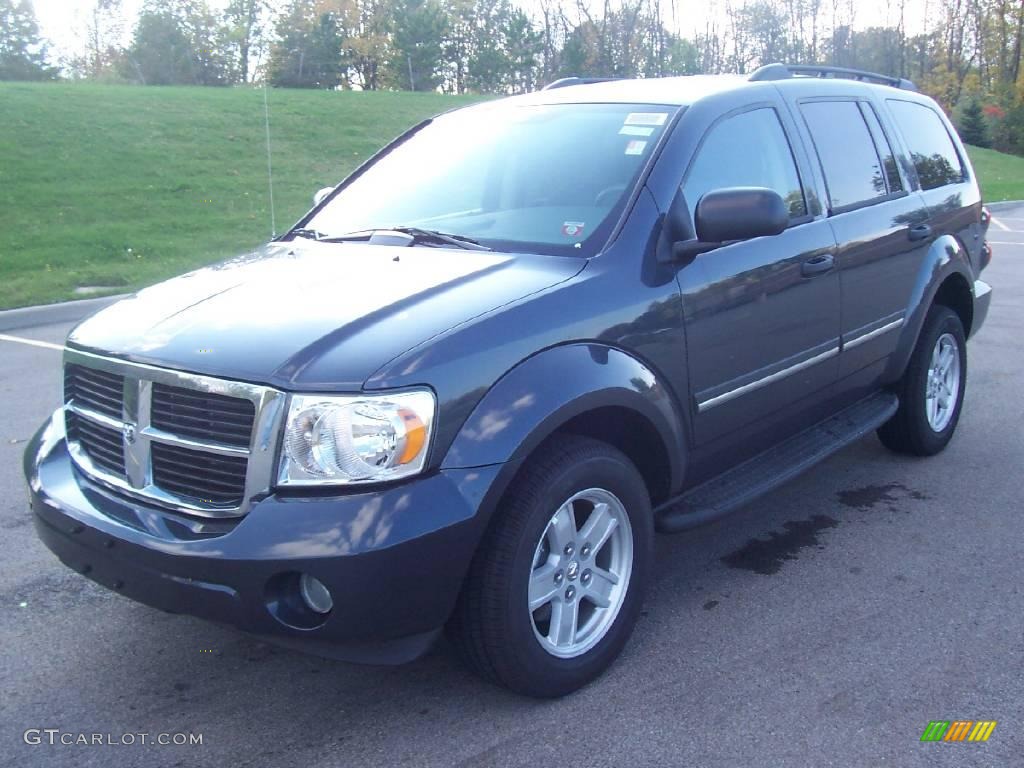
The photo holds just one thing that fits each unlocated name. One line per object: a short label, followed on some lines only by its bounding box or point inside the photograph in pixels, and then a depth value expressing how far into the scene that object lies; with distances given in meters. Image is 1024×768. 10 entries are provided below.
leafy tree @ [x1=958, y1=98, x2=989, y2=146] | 45.16
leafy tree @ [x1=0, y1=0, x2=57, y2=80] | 57.91
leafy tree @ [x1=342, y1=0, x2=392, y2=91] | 55.03
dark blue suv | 2.71
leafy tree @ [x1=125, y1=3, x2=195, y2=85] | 60.66
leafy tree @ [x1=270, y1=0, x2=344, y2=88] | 54.03
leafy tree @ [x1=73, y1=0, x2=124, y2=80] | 71.94
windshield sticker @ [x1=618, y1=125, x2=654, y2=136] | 3.84
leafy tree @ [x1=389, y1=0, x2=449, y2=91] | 51.53
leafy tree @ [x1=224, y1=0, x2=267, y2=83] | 47.26
